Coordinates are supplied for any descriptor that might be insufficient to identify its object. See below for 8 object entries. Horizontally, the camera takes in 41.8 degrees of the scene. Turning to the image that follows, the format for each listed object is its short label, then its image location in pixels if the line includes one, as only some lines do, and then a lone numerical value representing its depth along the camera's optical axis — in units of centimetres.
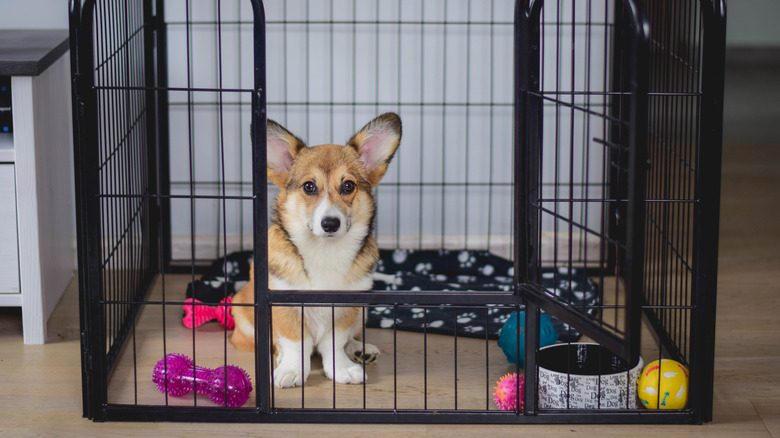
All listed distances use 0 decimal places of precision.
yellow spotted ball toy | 271
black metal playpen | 258
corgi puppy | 293
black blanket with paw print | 351
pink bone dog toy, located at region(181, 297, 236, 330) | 346
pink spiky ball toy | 274
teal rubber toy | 304
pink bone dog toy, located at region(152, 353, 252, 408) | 278
